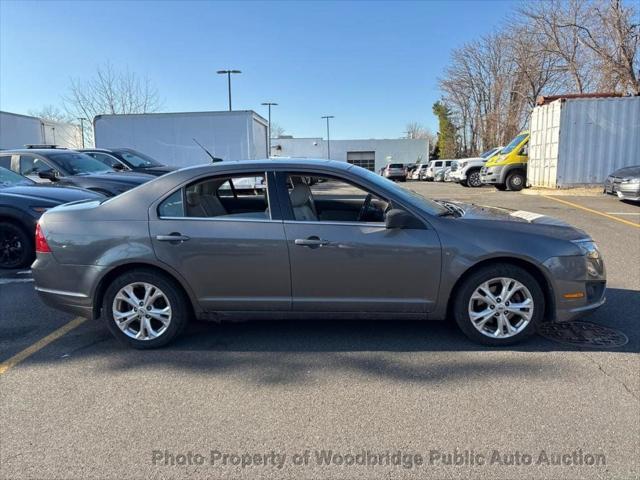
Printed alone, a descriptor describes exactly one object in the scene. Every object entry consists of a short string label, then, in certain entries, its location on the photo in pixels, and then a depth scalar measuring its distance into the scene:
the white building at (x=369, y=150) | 56.12
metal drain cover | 3.70
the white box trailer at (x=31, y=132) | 19.56
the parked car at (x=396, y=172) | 38.03
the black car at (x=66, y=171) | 8.84
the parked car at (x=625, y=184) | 11.33
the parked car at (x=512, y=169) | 18.27
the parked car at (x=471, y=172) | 22.39
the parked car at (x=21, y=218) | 6.12
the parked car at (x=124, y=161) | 12.13
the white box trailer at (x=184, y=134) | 16.92
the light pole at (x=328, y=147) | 56.28
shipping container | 15.20
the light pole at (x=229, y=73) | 29.33
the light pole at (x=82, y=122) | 30.55
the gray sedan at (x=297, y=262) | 3.55
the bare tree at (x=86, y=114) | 34.19
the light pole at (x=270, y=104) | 44.09
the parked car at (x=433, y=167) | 36.52
